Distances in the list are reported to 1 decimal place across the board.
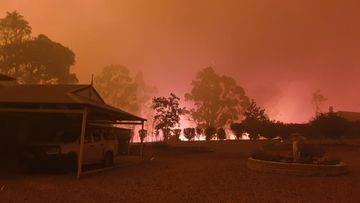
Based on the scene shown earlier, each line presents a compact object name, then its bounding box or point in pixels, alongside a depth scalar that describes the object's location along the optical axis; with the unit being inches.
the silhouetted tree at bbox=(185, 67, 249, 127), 2304.4
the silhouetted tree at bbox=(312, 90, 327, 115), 3868.1
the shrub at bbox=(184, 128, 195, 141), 1515.7
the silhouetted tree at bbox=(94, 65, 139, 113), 2458.2
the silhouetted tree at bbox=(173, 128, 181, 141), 1476.5
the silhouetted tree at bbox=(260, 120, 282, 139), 1350.9
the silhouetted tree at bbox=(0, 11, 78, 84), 1720.0
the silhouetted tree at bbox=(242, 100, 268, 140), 1375.5
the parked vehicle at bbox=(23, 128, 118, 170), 513.0
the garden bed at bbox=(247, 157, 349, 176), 531.2
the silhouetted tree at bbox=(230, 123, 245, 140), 1461.0
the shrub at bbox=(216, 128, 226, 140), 1485.0
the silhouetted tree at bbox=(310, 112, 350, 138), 1190.9
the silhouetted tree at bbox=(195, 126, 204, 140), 1529.3
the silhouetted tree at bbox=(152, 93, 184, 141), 1400.1
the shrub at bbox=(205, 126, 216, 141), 1492.4
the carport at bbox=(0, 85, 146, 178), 494.0
